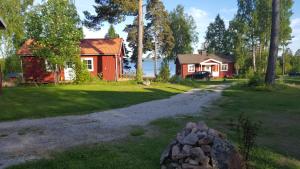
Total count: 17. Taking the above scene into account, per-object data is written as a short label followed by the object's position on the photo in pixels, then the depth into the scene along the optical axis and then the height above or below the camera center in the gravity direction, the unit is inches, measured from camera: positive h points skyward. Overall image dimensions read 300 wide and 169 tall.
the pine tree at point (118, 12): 722.3 +210.2
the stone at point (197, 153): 126.5 -47.6
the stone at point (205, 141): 130.3 -41.8
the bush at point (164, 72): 739.7 -1.6
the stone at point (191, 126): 141.0 -35.4
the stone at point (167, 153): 138.0 -52.0
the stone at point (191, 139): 131.2 -41.2
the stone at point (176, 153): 130.9 -49.1
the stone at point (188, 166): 125.1 -54.8
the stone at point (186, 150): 128.6 -46.6
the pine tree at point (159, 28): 1385.5 +290.3
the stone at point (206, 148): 128.9 -45.7
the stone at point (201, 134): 132.2 -38.5
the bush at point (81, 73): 641.5 -1.1
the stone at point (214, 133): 134.4 -38.7
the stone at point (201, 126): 137.5 -35.3
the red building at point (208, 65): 1426.8 +40.4
